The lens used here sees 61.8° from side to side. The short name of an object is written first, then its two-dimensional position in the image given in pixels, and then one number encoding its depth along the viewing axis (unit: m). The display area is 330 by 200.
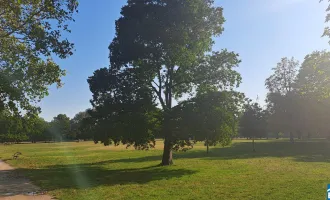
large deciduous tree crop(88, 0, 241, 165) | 20.94
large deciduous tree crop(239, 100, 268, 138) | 46.72
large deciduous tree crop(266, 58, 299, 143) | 59.55
